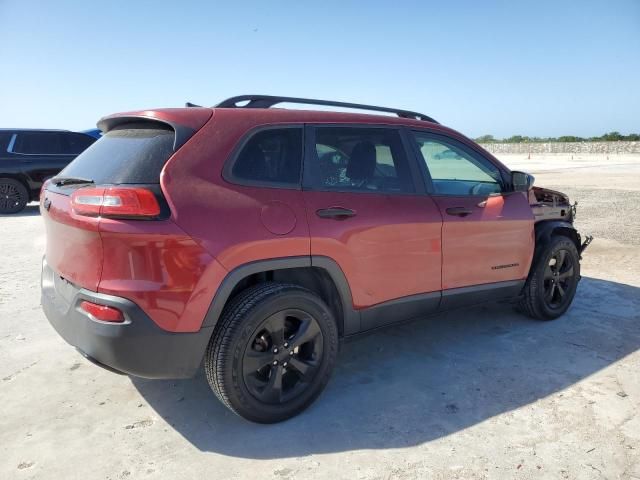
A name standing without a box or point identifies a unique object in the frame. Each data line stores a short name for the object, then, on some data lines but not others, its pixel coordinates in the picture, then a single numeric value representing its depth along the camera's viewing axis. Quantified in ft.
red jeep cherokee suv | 7.56
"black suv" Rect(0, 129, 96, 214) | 34.35
